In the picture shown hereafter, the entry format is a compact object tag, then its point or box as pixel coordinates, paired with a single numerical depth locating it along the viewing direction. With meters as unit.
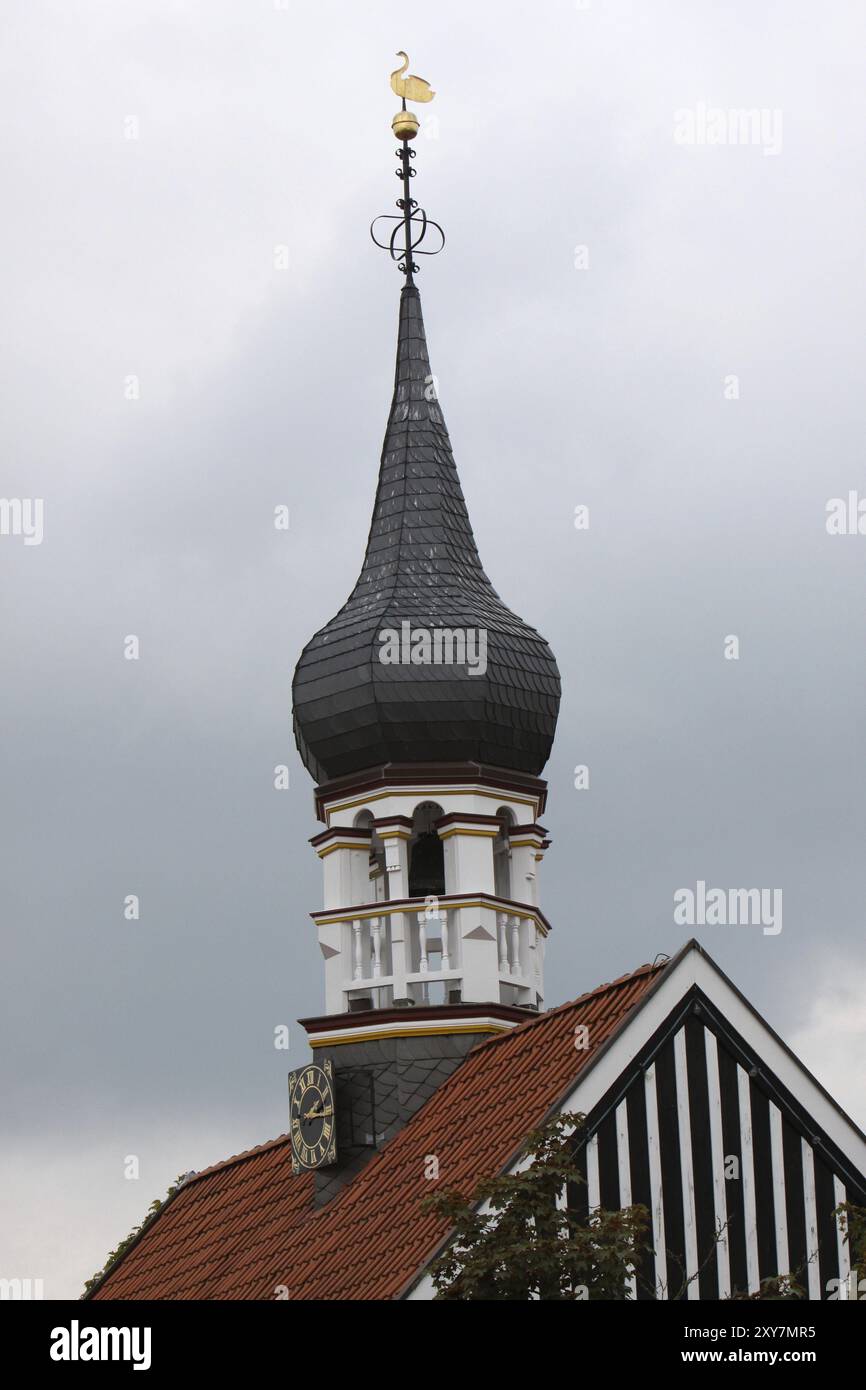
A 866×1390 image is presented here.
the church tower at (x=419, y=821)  30.67
